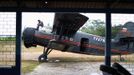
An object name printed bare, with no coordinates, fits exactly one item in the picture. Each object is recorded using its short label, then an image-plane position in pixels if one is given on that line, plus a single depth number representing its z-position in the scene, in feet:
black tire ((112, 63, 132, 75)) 6.78
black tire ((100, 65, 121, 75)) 6.34
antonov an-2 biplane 26.13
